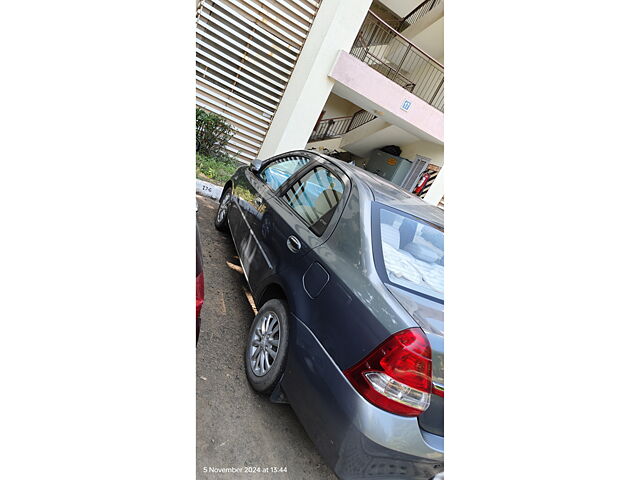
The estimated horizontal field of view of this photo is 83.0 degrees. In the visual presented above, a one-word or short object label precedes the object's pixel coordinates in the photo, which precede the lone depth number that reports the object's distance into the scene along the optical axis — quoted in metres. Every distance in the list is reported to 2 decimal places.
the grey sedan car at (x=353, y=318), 1.59
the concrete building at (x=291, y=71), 6.75
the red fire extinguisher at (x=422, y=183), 10.89
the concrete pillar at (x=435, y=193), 9.95
